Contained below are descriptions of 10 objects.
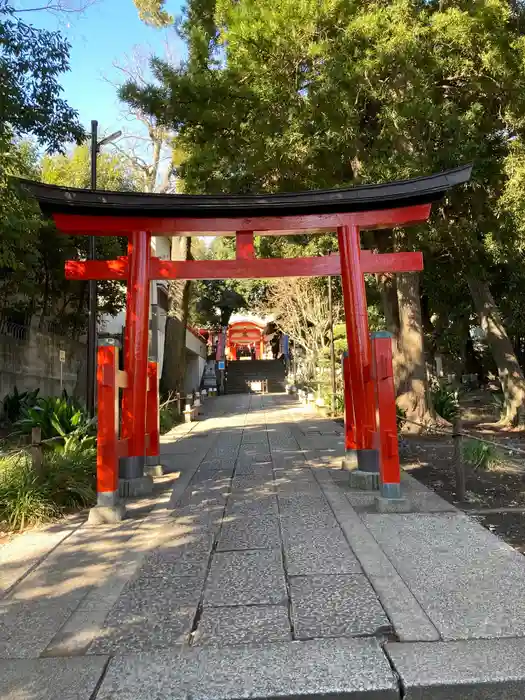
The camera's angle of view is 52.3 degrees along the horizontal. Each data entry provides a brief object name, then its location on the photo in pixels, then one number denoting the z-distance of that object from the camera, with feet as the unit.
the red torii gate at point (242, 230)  24.29
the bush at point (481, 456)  28.86
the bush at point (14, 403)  40.18
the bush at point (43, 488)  19.77
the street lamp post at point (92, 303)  41.98
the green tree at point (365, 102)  34.68
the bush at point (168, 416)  47.72
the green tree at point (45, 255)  30.25
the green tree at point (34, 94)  21.34
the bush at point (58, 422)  28.17
